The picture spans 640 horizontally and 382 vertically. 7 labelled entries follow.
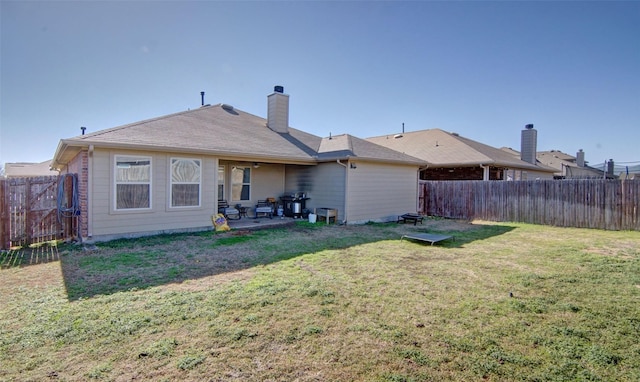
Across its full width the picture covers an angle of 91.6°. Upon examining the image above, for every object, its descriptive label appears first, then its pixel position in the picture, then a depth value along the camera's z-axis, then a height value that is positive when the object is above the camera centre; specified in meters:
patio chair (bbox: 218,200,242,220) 10.92 -0.73
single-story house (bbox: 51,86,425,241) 7.83 +0.64
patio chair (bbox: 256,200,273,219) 12.24 -0.71
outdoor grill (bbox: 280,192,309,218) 12.52 -0.56
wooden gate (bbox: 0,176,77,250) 7.01 -0.54
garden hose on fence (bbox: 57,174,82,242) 7.95 -0.40
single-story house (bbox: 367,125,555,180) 16.21 +1.87
